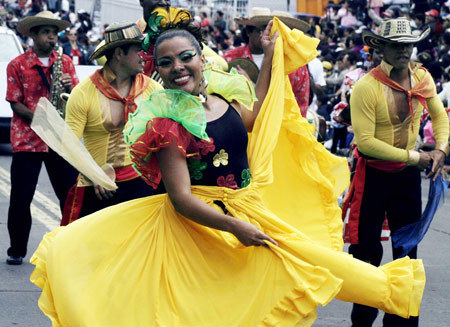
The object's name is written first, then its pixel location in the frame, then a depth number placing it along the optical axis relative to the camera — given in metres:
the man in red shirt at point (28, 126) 7.88
